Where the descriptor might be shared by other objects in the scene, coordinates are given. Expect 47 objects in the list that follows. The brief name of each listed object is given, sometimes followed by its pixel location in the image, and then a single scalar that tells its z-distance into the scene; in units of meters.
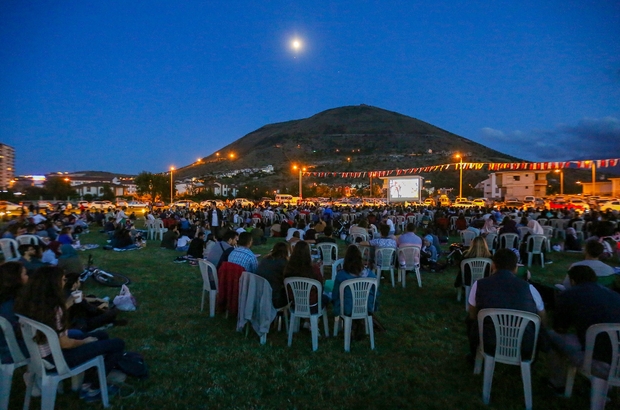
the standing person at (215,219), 15.71
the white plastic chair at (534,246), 9.19
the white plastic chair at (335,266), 5.88
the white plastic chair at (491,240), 9.54
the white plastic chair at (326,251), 8.22
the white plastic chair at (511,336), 3.08
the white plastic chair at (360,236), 10.03
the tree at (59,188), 60.53
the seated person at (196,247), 10.12
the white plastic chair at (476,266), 5.79
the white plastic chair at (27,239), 8.62
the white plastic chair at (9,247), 8.13
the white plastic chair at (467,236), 9.81
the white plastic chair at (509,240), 8.99
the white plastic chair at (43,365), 2.73
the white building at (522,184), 52.12
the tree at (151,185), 53.96
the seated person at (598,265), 4.68
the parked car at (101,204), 35.94
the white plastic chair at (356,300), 4.33
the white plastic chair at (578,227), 13.23
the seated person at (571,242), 11.36
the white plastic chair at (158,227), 15.65
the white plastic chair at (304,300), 4.38
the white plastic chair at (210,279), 5.65
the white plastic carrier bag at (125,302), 5.80
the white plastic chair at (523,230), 10.19
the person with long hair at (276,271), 4.71
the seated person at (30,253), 6.00
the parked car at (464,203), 32.12
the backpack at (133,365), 3.62
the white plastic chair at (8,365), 2.92
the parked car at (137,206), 36.95
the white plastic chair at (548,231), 11.67
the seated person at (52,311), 2.82
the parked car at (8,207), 27.43
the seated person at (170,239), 12.66
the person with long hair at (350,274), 4.48
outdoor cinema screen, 34.28
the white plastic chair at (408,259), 7.38
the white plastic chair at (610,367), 2.76
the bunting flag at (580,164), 28.94
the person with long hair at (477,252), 5.84
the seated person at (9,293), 3.08
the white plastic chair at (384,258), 7.39
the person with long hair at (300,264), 4.52
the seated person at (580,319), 2.87
